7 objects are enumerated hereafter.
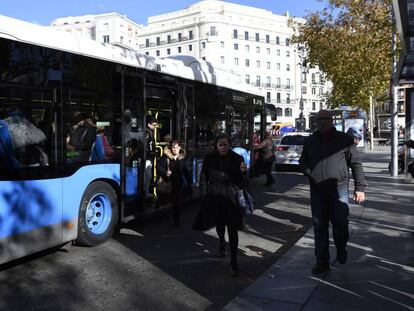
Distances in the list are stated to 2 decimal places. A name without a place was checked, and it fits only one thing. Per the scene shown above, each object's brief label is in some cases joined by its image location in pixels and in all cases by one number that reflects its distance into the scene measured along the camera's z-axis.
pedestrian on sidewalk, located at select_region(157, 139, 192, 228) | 8.32
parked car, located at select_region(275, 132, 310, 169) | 19.17
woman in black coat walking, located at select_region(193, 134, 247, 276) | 5.74
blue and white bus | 5.42
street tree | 21.50
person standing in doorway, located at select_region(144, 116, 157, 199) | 8.37
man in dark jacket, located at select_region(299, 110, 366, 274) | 5.40
